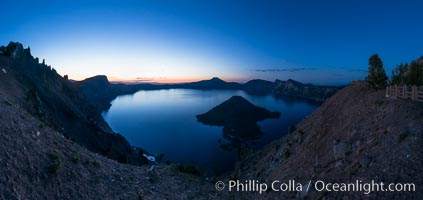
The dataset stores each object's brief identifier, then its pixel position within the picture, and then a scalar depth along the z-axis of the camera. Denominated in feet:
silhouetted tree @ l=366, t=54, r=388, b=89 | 85.75
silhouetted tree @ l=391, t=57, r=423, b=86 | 76.15
